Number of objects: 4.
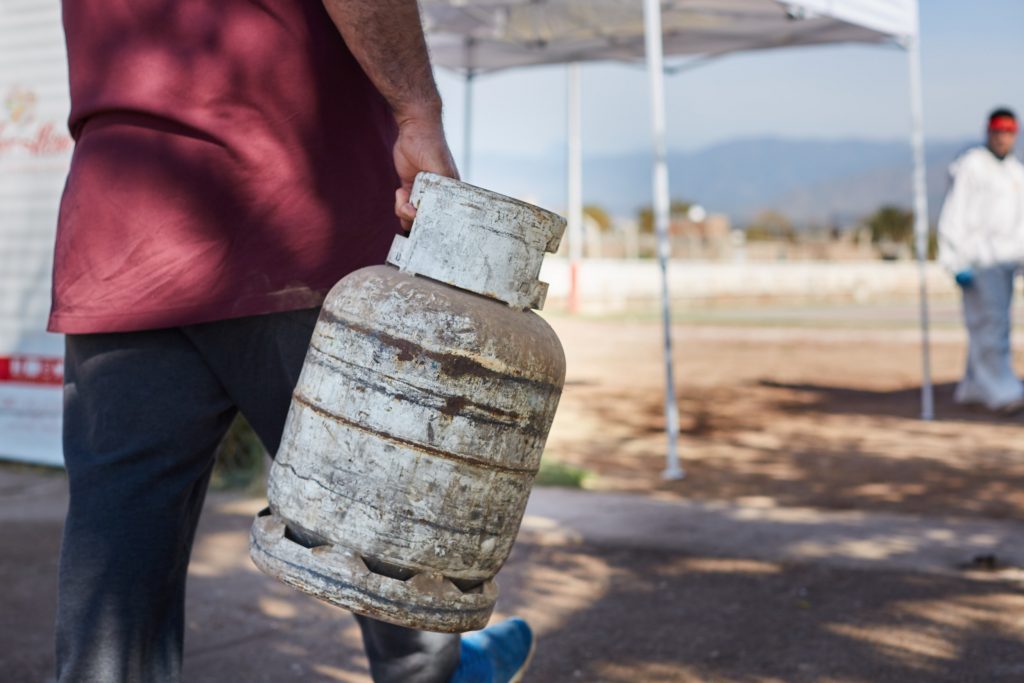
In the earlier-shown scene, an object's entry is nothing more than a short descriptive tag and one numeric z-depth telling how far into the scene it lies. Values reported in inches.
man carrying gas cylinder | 70.7
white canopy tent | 253.1
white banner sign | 217.2
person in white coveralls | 349.4
